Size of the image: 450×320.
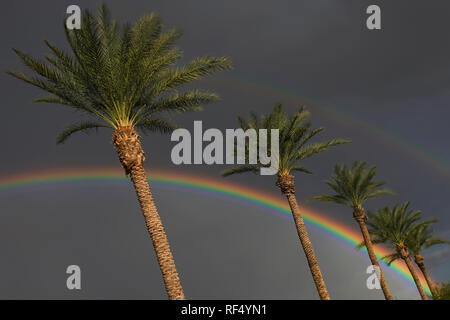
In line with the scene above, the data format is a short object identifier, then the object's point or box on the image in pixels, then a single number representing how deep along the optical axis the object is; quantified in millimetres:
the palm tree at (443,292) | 26734
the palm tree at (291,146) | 23094
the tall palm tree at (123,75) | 14531
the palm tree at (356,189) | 31125
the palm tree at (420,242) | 40125
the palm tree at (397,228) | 37188
